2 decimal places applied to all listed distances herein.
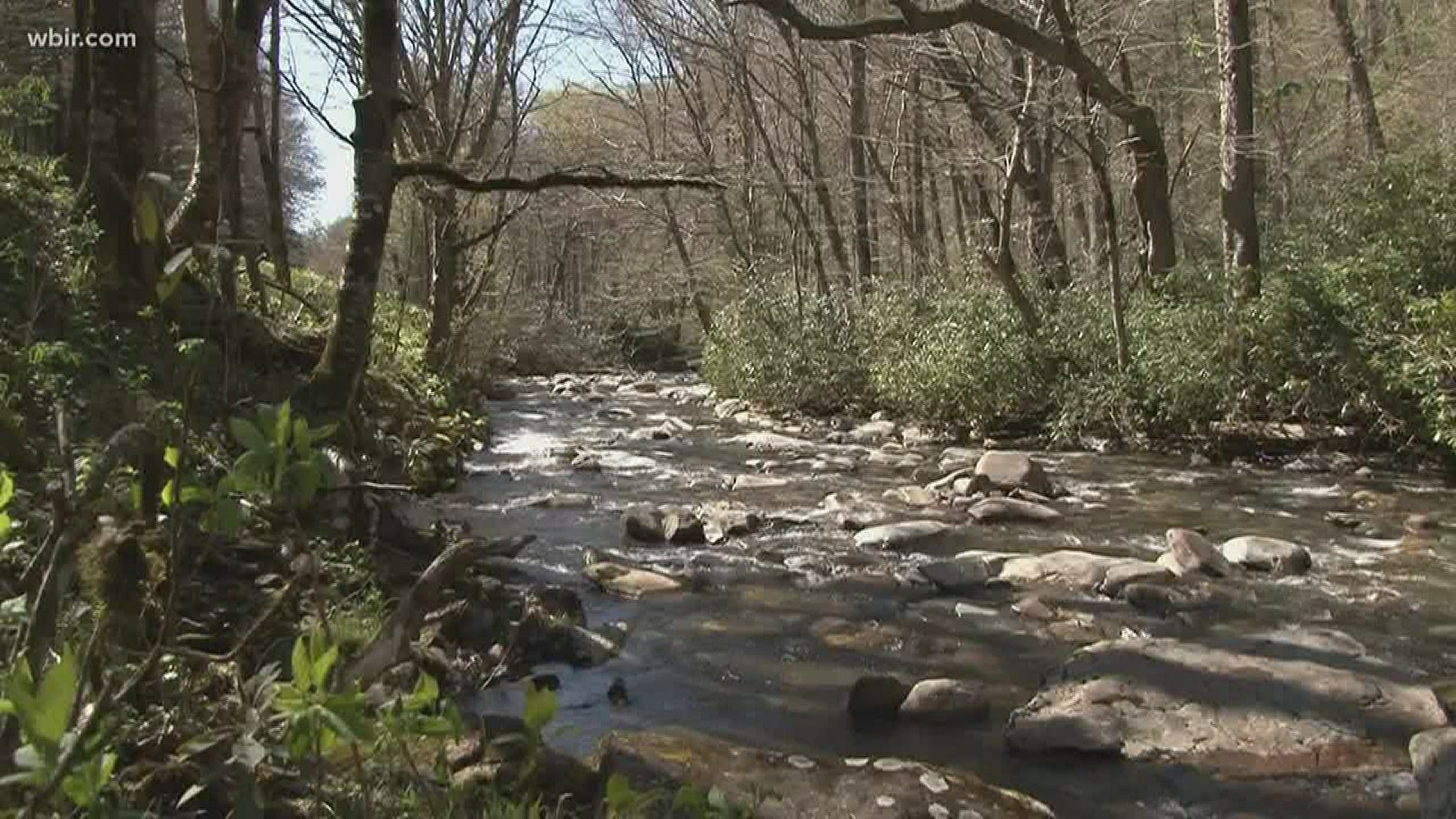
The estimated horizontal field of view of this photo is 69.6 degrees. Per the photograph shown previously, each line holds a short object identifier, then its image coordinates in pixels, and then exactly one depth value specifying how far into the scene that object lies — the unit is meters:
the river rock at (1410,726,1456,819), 3.67
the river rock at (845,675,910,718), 4.91
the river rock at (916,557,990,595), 7.07
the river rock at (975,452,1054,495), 10.27
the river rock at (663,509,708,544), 8.51
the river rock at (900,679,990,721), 4.84
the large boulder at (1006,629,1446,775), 4.34
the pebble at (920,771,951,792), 3.76
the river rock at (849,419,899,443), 15.30
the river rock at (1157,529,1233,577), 7.14
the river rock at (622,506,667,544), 8.61
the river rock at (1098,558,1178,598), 6.82
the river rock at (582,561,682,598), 7.08
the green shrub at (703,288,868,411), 18.14
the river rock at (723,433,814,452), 14.59
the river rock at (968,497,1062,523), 9.19
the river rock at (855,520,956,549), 8.37
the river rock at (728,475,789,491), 11.39
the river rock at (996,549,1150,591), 7.00
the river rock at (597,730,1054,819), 3.61
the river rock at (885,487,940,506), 10.12
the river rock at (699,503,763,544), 8.73
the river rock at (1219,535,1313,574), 7.28
